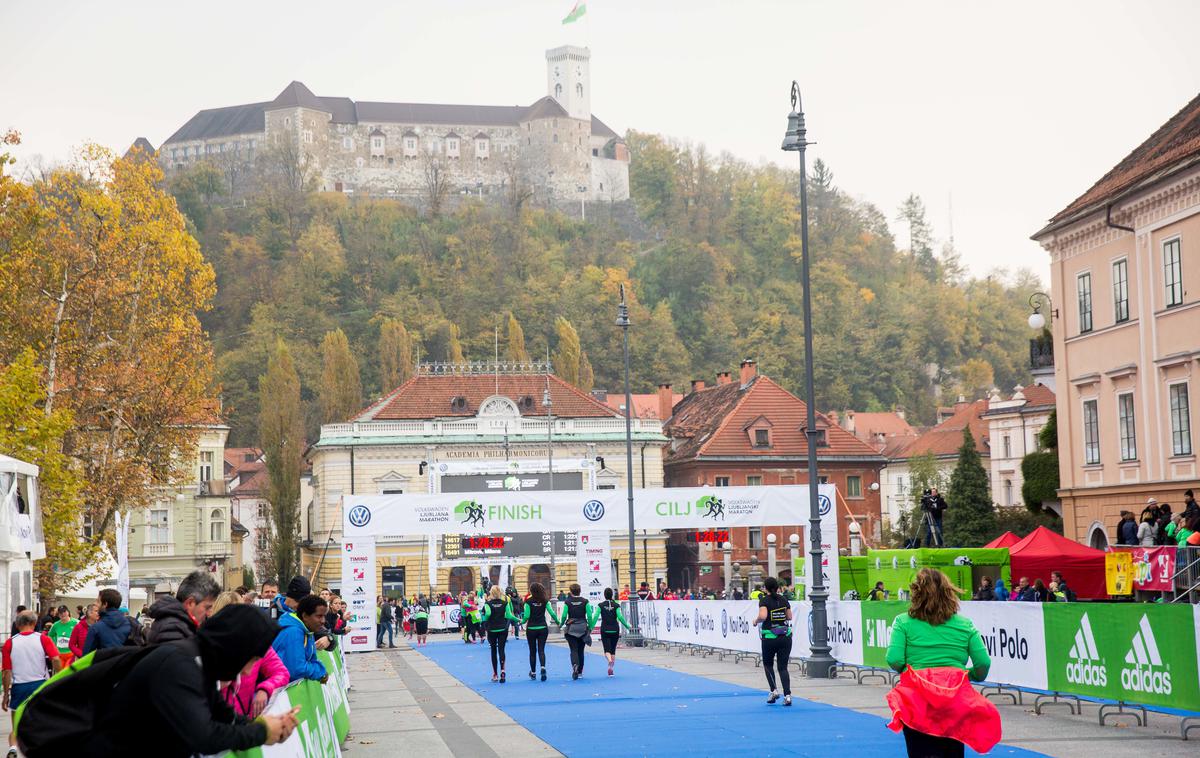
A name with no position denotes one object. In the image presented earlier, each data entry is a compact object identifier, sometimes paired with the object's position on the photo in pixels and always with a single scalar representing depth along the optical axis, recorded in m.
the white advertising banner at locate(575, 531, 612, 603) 42.22
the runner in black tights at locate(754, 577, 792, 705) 19.22
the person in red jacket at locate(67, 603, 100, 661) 19.30
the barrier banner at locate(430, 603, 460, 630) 60.03
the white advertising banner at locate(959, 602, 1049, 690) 17.73
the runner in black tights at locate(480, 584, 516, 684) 25.86
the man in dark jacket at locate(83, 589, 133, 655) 14.64
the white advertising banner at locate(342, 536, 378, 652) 40.26
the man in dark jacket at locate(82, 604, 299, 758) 5.52
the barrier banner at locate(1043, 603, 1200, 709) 14.51
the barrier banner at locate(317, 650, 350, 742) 14.49
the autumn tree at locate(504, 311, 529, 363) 106.05
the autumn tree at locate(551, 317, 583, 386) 98.00
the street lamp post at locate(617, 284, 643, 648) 40.62
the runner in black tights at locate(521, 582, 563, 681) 25.50
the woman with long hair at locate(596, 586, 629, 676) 26.62
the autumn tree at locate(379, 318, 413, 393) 106.56
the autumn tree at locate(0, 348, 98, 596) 29.98
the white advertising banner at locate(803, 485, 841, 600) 35.72
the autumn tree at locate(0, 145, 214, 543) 37.34
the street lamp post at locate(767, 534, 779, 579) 53.56
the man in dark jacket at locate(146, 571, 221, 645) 7.51
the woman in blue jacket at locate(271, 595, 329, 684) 10.86
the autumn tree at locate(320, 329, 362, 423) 91.12
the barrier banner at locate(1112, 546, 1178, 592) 24.48
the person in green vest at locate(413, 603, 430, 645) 49.22
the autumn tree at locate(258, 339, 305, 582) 77.00
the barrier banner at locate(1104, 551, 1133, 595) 26.00
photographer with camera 34.81
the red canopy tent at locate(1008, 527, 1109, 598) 31.33
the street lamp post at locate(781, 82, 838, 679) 24.34
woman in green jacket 9.04
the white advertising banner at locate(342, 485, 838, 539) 39.41
